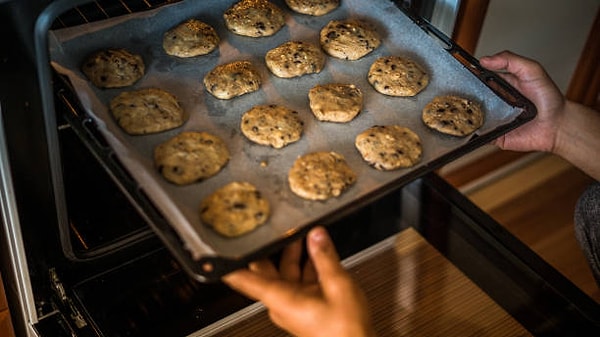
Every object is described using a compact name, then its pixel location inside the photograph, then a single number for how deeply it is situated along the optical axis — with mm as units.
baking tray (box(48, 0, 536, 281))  896
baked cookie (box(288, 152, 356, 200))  1008
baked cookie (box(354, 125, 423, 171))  1067
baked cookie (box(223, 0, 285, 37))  1260
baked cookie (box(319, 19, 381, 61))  1265
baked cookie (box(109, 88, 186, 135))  1059
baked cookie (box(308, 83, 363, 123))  1149
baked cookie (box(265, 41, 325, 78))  1213
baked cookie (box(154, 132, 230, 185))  1010
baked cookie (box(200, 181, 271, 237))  940
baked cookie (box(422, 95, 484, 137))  1134
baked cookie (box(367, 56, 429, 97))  1208
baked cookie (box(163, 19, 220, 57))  1181
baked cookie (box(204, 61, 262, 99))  1154
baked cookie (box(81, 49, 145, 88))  1092
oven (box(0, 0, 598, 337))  861
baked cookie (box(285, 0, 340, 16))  1317
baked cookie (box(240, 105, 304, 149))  1096
